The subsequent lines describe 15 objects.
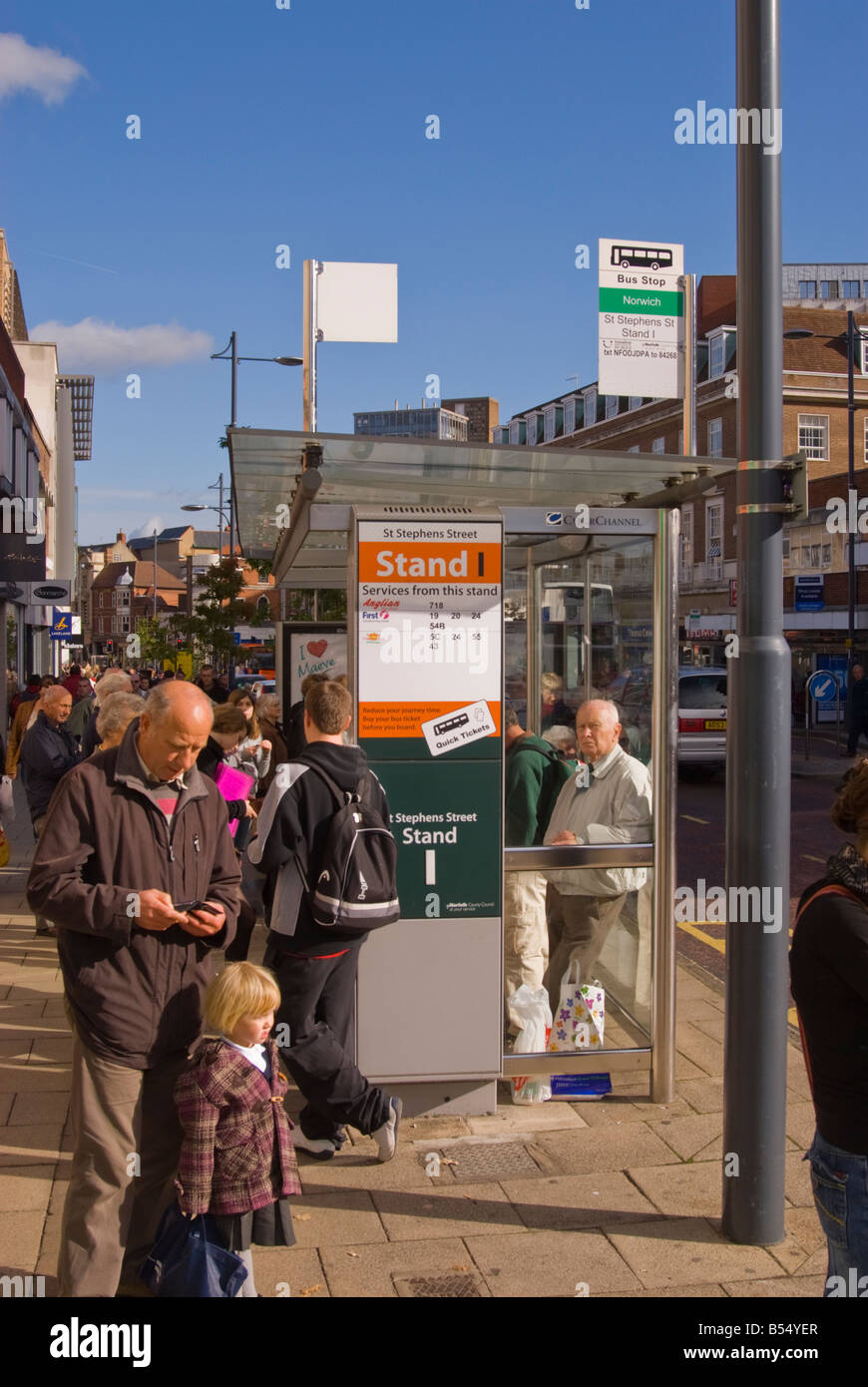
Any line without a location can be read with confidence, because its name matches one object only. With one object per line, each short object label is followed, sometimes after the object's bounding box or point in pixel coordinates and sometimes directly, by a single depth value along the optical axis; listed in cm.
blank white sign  579
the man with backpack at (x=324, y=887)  450
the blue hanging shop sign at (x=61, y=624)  3008
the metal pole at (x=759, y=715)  391
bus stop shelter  507
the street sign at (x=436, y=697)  508
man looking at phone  326
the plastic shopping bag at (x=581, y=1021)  557
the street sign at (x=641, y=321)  564
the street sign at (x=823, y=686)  2009
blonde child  317
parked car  1844
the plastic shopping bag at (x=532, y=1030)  537
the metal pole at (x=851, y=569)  2439
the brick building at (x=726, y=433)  4375
